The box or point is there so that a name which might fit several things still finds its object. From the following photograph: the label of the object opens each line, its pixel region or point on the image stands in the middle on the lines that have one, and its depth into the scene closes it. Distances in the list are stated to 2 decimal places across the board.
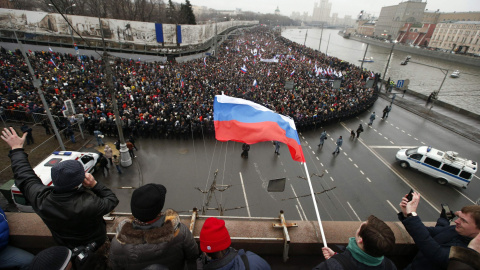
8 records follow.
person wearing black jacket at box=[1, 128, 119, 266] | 2.02
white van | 11.87
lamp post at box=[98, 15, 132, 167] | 9.46
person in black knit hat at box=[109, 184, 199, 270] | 1.85
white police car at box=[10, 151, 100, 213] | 8.13
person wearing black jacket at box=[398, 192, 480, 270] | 2.10
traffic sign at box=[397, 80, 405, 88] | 24.79
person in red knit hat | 1.85
